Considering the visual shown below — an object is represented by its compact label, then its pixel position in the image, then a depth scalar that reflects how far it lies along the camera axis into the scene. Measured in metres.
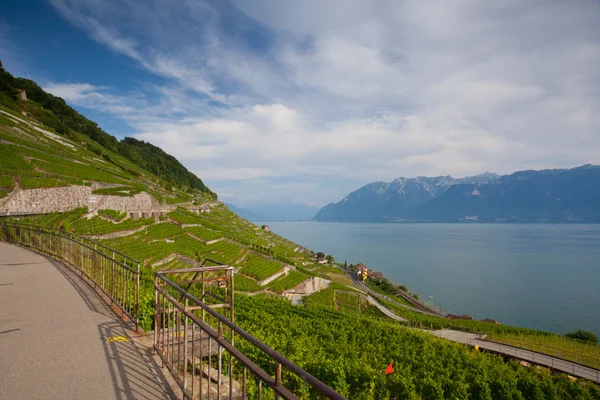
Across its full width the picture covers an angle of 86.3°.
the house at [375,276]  81.00
